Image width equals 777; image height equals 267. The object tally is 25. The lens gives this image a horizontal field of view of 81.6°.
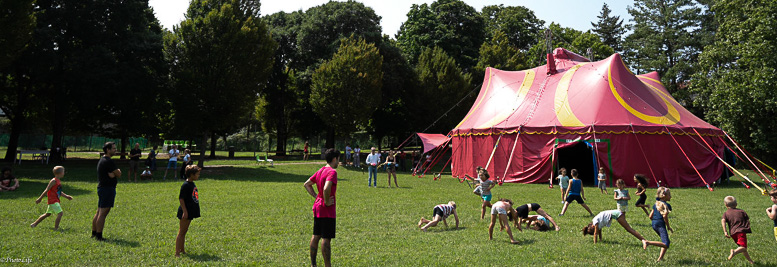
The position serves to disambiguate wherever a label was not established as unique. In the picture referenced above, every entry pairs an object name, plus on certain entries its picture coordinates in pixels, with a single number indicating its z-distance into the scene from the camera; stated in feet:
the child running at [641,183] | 29.24
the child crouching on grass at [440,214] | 29.40
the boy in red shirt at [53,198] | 27.84
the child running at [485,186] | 33.02
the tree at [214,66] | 78.38
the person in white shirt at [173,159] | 65.77
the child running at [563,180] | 43.27
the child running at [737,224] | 21.30
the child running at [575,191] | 35.27
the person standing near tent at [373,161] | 58.65
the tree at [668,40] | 136.98
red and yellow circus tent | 63.62
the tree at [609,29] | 200.03
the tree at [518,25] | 166.50
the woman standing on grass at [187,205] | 21.71
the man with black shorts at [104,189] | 25.27
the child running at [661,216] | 21.88
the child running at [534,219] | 29.86
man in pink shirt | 19.05
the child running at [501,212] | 25.78
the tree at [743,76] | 86.58
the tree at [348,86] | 100.27
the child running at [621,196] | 29.11
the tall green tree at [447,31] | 139.23
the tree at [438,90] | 119.55
